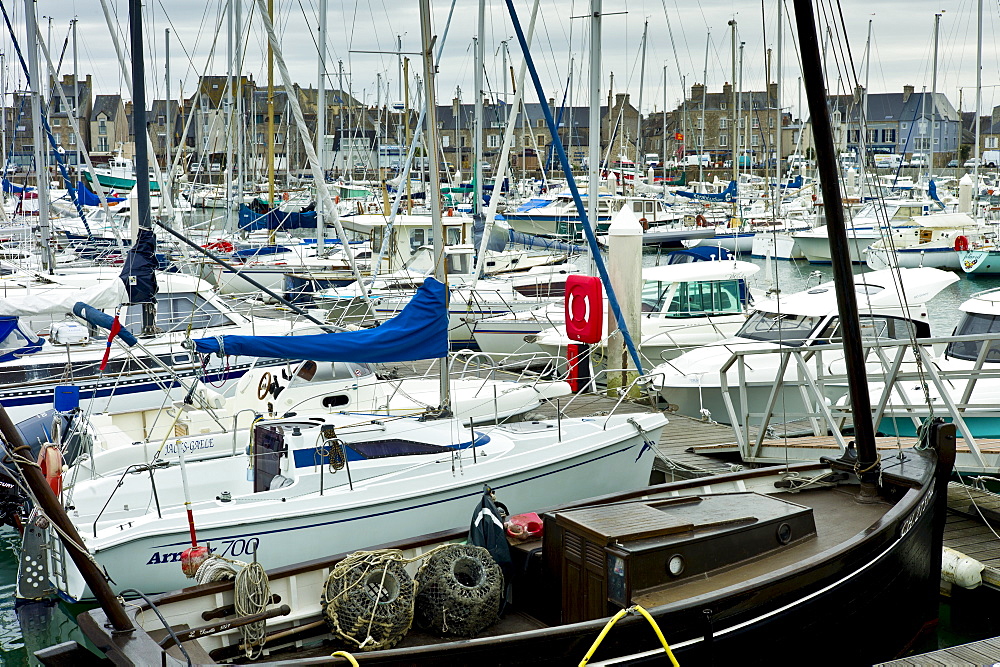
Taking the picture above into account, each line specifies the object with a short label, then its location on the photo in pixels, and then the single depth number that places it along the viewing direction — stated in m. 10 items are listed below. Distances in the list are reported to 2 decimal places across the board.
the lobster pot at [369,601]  6.54
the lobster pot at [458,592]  6.78
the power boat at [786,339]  13.95
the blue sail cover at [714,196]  49.56
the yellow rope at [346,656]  5.56
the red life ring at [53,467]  9.09
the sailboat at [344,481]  8.97
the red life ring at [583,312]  13.63
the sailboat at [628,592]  6.14
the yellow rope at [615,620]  5.92
